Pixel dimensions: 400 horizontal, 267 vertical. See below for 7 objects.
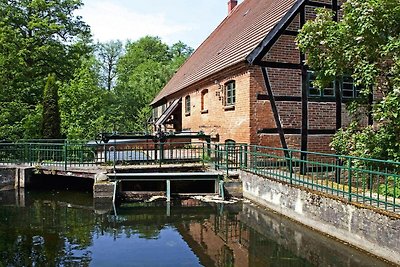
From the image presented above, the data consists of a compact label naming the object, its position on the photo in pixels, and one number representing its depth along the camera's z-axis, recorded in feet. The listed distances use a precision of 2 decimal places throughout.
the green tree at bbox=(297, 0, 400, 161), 25.12
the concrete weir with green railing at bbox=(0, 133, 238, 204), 37.63
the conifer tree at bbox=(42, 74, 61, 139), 58.29
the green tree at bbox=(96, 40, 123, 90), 174.60
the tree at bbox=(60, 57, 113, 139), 68.23
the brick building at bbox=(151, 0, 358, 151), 39.42
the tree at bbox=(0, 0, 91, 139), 66.64
